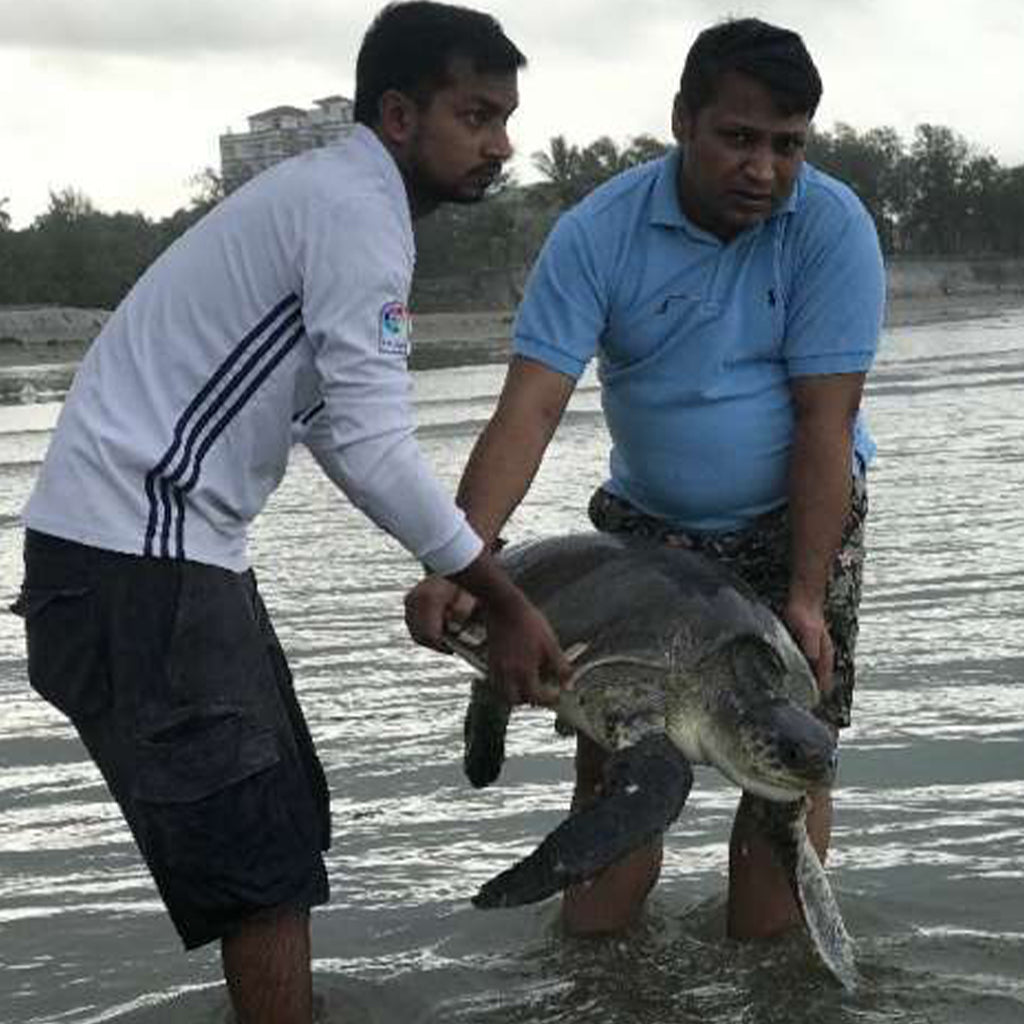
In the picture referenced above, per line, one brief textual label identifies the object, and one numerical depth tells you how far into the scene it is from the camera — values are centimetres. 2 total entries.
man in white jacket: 286
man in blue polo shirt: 344
